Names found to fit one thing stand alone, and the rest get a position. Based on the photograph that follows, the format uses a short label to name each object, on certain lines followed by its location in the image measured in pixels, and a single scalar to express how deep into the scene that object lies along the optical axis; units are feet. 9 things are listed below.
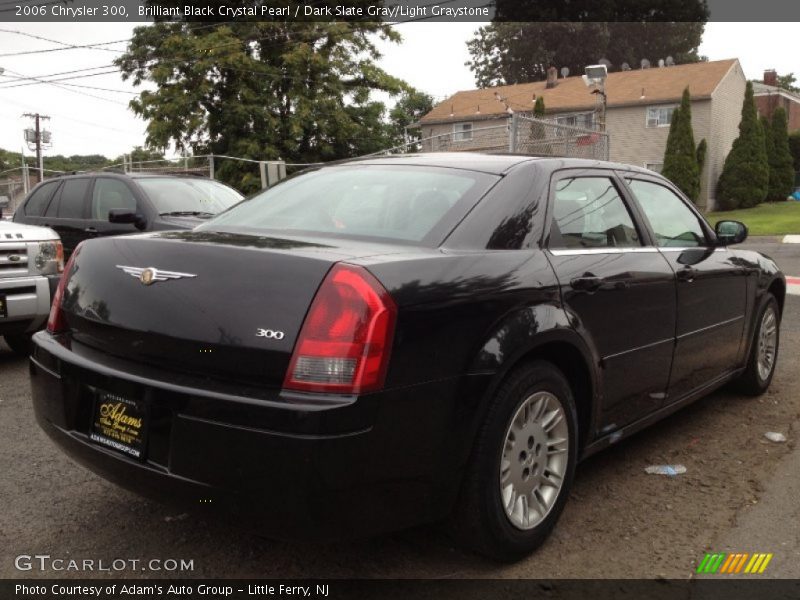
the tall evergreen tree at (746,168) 109.70
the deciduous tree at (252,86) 98.78
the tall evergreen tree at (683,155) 106.32
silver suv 19.02
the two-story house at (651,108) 117.39
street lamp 54.39
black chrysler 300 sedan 7.57
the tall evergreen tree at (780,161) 119.96
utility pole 115.92
